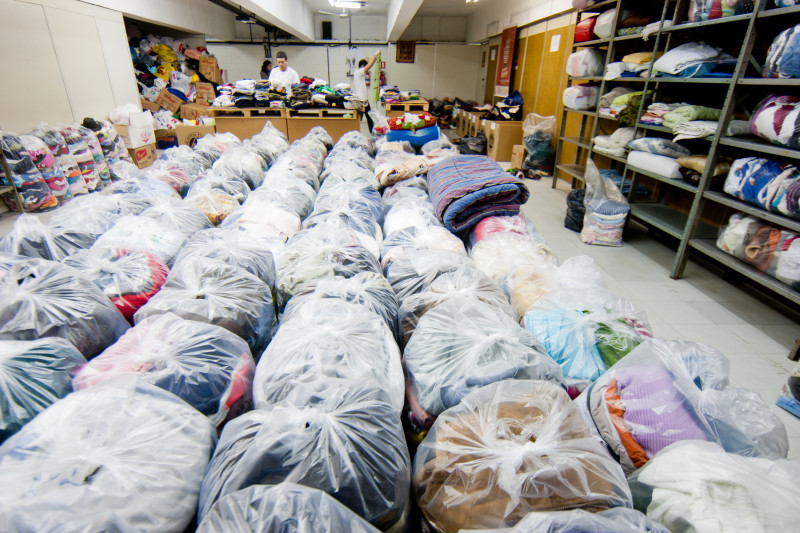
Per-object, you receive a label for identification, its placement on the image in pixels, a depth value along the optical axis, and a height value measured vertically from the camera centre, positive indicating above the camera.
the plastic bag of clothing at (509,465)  0.75 -0.67
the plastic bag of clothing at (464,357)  1.05 -0.66
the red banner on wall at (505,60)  7.58 +0.63
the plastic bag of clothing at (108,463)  0.64 -0.62
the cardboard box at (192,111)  8.04 -0.42
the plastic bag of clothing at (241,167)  3.10 -0.57
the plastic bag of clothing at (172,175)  3.11 -0.62
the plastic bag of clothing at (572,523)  0.64 -0.63
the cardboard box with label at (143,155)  6.09 -0.98
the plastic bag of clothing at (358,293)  1.35 -0.64
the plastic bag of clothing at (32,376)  0.90 -0.65
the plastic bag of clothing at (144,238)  1.80 -0.64
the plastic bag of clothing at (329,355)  0.99 -0.64
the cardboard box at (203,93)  8.41 -0.08
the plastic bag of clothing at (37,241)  1.84 -0.67
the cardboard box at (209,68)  8.78 +0.42
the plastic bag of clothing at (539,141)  5.93 -0.62
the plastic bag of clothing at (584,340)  1.25 -0.72
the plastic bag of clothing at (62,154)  4.50 -0.72
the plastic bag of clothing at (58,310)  1.18 -0.63
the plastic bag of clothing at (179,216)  2.16 -0.65
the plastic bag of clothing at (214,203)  2.53 -0.68
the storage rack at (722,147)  2.31 -0.26
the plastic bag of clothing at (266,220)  2.07 -0.64
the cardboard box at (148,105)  7.72 -0.31
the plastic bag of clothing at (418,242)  1.89 -0.67
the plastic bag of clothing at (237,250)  1.60 -0.63
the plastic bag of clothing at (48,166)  4.19 -0.80
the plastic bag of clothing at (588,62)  4.39 +0.35
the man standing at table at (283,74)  6.31 +0.25
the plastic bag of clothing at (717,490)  0.70 -0.66
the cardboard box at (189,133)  5.97 -0.61
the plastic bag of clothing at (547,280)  1.59 -0.70
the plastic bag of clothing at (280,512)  0.61 -0.60
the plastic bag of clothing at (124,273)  1.49 -0.66
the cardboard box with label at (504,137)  6.92 -0.67
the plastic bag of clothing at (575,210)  3.87 -1.01
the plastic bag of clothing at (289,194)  2.52 -0.62
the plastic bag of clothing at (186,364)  0.99 -0.65
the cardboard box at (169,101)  7.91 -0.24
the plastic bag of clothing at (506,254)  1.83 -0.69
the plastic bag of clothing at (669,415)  0.96 -0.72
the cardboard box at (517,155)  6.32 -0.88
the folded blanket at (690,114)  2.92 -0.10
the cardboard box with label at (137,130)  5.95 -0.59
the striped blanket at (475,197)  2.29 -0.55
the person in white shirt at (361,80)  7.41 +0.20
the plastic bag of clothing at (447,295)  1.39 -0.65
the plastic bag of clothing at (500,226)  2.18 -0.66
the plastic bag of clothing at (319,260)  1.55 -0.62
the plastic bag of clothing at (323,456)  0.74 -0.64
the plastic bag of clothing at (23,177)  4.05 -0.87
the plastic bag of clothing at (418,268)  1.57 -0.66
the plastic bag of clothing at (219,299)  1.27 -0.64
